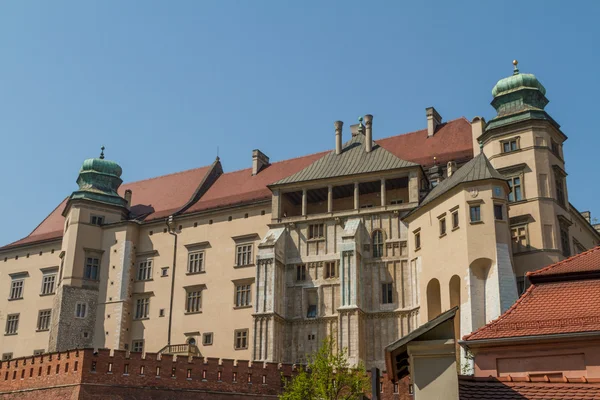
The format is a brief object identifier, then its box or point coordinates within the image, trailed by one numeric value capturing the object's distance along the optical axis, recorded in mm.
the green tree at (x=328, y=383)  31266
